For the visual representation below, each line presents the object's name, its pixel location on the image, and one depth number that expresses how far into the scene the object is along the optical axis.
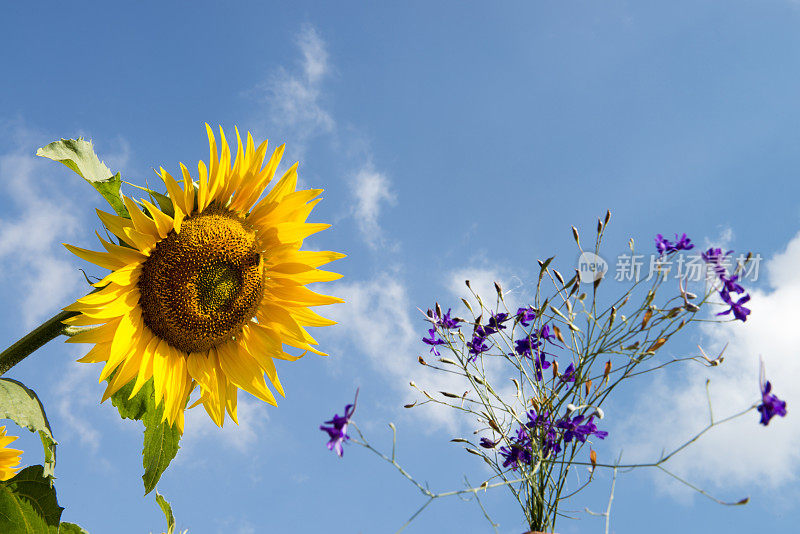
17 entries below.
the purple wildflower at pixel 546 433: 0.81
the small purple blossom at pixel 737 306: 0.80
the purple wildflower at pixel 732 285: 0.79
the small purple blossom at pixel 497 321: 0.88
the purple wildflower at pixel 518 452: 0.82
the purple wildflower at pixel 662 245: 0.84
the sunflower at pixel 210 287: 0.87
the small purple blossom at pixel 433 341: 0.90
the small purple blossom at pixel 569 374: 0.82
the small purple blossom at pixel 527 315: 0.87
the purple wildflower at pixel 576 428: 0.80
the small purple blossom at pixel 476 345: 0.88
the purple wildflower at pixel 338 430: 0.71
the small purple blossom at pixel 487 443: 0.84
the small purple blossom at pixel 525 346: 0.86
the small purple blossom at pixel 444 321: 0.89
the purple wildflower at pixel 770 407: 0.70
